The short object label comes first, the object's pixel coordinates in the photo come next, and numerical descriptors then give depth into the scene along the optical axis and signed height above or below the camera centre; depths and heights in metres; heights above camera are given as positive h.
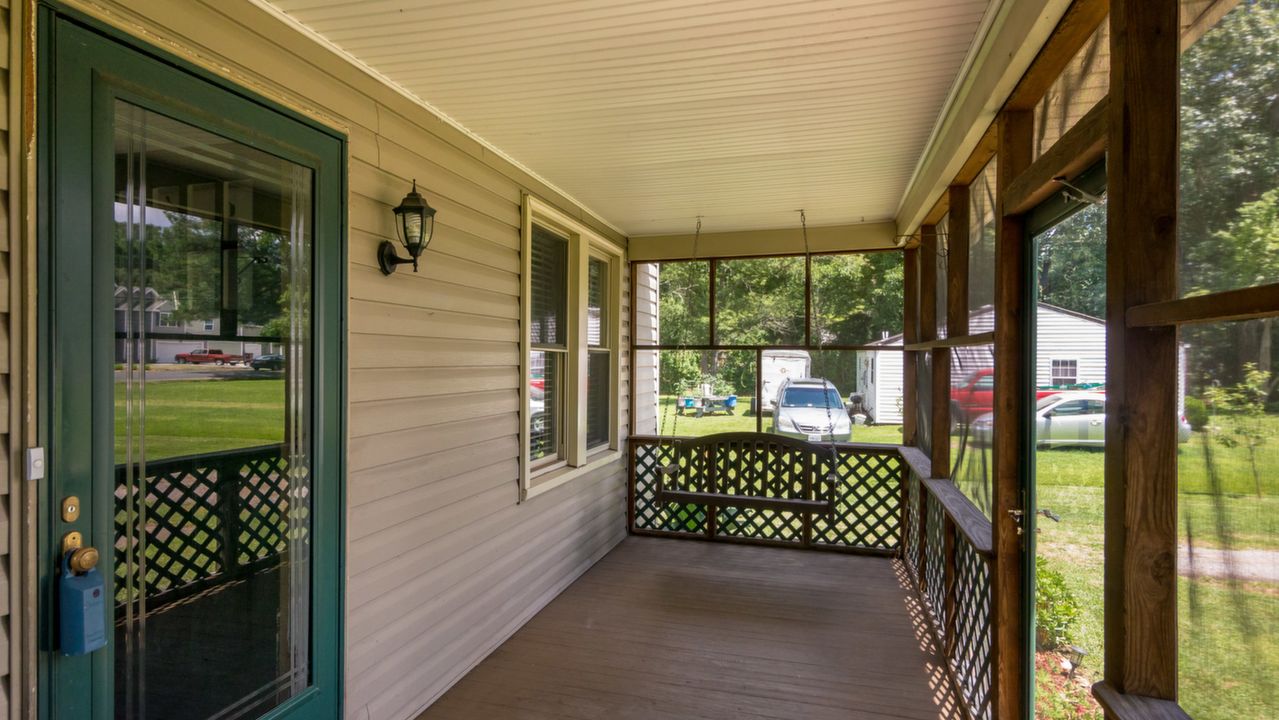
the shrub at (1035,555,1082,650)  1.77 -0.76
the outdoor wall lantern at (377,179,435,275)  2.39 +0.52
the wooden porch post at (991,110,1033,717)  2.14 -0.32
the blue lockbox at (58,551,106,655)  1.37 -0.58
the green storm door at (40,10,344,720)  1.40 -0.07
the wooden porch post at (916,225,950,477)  3.38 -0.17
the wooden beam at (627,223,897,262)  4.79 +0.98
